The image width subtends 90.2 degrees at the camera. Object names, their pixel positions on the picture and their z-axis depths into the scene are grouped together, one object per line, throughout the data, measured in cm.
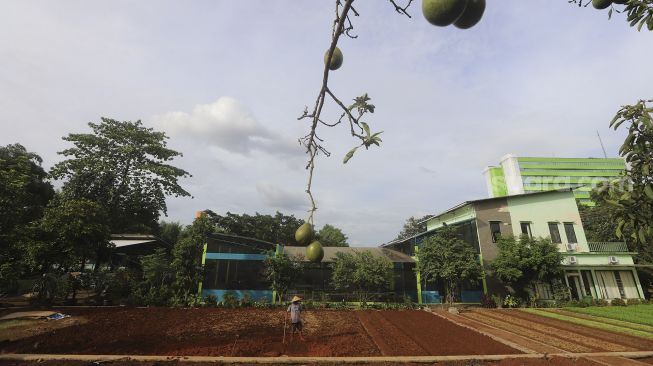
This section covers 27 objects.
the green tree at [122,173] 1881
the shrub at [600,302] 1555
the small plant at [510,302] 1511
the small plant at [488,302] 1531
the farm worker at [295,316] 804
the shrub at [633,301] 1591
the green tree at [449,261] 1494
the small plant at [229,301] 1472
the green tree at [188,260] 1441
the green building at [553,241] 1652
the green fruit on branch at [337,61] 176
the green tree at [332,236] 3850
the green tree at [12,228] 966
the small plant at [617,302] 1561
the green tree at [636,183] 349
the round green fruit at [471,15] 104
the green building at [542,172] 5519
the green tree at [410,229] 3478
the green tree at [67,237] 1203
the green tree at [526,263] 1477
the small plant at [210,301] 1481
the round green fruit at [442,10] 90
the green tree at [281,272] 1509
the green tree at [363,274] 1570
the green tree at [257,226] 3066
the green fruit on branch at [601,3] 204
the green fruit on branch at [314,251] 192
